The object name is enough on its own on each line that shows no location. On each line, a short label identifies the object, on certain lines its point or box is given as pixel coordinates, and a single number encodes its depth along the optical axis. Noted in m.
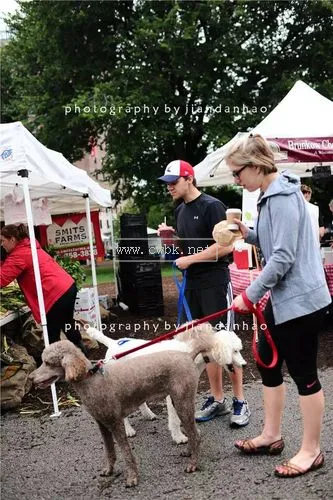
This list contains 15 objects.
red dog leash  2.85
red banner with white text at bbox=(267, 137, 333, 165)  6.79
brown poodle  3.02
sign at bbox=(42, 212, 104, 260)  9.16
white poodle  3.34
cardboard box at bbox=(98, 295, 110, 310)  10.24
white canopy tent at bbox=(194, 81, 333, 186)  6.84
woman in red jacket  5.01
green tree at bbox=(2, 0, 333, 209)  17.31
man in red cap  3.66
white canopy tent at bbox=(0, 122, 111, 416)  4.41
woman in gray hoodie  2.75
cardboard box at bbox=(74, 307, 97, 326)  7.49
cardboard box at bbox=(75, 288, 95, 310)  7.58
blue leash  3.89
